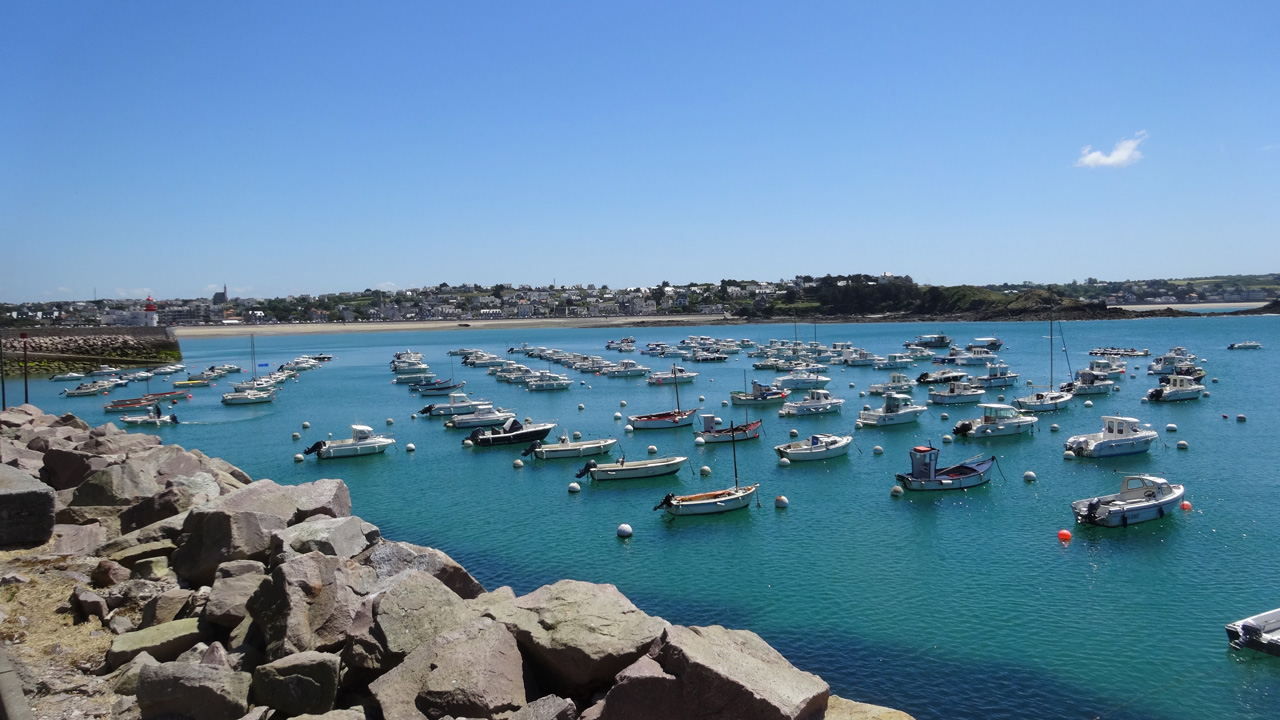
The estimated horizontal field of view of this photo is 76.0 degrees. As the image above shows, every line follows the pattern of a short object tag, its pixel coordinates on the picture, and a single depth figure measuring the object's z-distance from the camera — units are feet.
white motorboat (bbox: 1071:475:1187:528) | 88.48
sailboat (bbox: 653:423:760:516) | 98.12
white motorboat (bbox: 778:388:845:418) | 181.37
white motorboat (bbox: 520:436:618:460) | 138.31
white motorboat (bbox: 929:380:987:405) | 191.93
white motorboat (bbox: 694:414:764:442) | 146.30
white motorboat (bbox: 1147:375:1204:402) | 185.16
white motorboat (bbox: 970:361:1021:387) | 223.92
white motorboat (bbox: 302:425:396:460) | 147.33
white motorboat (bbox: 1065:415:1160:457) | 125.59
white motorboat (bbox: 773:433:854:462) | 128.67
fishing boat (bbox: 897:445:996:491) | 106.93
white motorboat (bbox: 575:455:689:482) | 119.75
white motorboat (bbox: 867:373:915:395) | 214.28
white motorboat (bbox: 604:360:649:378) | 289.53
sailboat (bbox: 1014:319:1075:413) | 170.40
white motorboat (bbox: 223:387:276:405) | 231.50
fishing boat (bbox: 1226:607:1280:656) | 58.03
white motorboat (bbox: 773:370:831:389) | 233.14
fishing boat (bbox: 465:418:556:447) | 153.38
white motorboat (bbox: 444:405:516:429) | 176.35
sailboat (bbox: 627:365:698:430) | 168.45
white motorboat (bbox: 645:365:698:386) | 261.44
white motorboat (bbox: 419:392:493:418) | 194.59
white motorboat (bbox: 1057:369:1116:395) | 194.70
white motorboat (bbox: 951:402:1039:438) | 147.33
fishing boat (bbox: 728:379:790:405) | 200.95
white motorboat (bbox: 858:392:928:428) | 162.81
